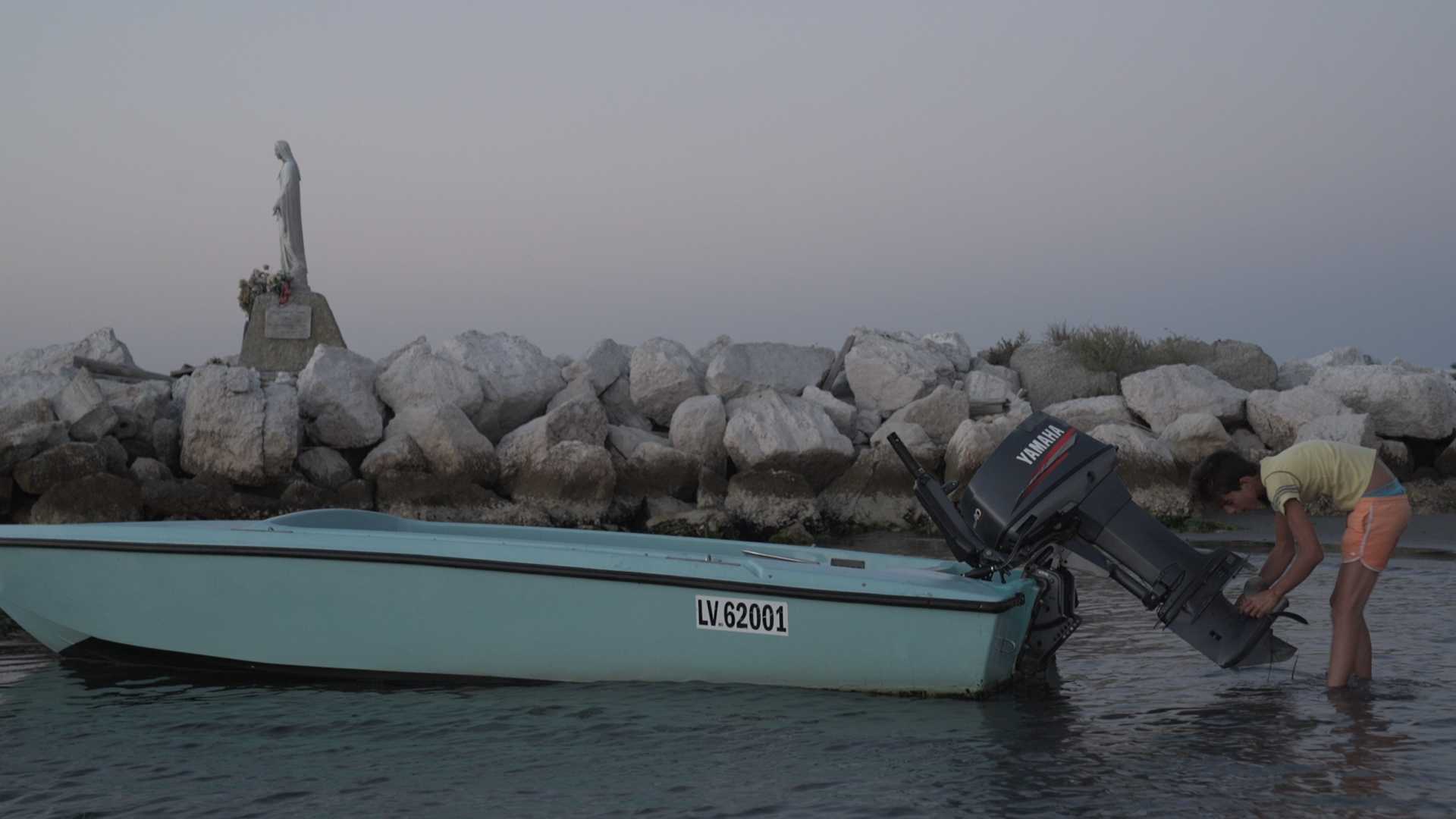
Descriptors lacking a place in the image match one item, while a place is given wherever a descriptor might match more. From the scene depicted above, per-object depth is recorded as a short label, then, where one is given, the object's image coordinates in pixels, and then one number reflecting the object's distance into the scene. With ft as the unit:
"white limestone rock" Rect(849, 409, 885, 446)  49.39
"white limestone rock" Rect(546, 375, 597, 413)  48.18
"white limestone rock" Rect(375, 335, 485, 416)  47.01
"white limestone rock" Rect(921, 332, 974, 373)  58.13
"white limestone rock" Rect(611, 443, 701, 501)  44.32
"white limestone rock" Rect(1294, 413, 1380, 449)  43.98
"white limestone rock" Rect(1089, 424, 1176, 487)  42.60
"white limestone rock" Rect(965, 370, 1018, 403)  53.57
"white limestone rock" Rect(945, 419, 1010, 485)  43.11
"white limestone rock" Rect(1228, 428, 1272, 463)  47.55
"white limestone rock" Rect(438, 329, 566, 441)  48.65
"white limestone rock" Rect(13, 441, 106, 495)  40.24
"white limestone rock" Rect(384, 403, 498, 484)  43.01
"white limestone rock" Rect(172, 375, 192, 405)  48.49
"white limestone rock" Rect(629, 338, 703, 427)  49.85
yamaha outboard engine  17.57
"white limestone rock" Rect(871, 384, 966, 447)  47.78
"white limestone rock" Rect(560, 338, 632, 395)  50.70
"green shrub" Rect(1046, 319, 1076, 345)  64.03
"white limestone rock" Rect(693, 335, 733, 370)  56.93
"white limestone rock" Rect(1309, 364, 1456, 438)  48.01
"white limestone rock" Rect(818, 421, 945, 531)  43.68
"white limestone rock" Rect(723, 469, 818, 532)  42.11
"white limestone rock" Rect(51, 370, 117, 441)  42.98
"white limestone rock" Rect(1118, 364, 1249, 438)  49.01
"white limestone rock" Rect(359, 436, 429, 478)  42.83
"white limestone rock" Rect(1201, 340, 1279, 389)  60.03
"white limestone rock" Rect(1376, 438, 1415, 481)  46.19
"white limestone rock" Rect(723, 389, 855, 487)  43.86
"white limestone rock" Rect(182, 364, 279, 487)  42.60
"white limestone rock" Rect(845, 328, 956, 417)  51.21
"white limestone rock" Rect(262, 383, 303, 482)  42.52
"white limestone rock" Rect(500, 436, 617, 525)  42.42
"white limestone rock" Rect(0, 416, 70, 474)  41.11
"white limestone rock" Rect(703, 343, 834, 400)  49.78
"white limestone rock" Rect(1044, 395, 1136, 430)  49.24
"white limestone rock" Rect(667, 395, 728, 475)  45.29
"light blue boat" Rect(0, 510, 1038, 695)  18.28
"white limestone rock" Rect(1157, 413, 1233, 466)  45.01
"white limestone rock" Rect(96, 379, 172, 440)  44.86
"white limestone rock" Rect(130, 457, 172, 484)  42.06
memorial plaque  63.00
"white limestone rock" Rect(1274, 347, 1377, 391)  60.44
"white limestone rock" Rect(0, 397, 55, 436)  42.19
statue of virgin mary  65.31
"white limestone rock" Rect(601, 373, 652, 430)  50.75
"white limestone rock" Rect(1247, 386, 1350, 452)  47.37
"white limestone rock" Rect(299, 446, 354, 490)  44.06
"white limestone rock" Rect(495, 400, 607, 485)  43.80
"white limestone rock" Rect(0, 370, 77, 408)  43.21
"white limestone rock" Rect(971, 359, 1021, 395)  56.34
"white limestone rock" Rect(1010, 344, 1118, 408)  56.54
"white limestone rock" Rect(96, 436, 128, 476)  42.14
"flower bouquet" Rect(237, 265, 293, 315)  63.57
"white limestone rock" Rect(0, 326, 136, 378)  55.06
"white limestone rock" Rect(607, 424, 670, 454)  46.78
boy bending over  17.13
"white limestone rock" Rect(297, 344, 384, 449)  45.34
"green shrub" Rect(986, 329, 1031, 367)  62.54
